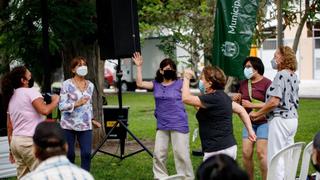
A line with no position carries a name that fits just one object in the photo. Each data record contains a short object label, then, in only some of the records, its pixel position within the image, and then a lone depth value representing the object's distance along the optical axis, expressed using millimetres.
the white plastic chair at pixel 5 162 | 10990
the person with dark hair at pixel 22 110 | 8260
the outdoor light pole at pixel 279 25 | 17853
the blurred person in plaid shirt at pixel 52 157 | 4729
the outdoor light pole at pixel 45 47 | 10540
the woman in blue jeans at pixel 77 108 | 9678
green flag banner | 11030
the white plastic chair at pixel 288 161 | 7564
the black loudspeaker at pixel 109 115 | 15699
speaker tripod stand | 11992
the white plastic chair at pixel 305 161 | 7962
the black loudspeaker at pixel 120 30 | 11982
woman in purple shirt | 9873
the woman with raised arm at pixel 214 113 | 7715
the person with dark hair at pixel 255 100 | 9197
